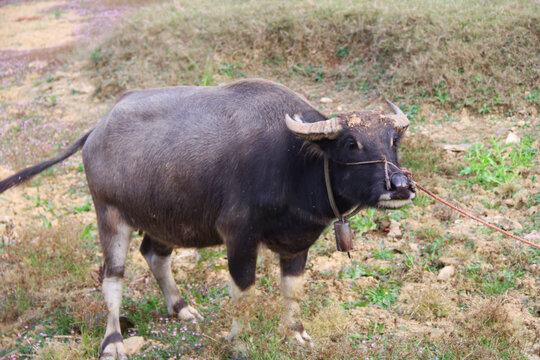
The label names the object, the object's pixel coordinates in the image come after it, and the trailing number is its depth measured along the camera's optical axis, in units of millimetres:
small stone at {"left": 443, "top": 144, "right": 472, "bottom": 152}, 6438
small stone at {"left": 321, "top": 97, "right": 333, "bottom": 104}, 7980
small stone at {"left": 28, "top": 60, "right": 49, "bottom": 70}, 11835
